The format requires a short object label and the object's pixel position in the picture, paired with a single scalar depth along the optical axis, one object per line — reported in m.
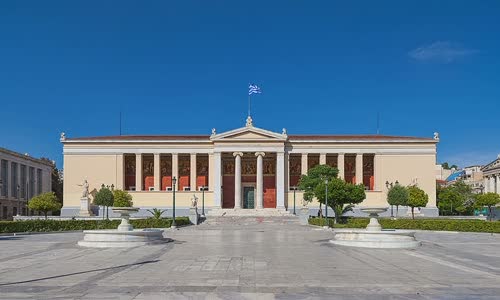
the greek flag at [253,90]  62.72
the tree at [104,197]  60.53
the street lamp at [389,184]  67.94
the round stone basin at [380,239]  23.17
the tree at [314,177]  59.87
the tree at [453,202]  74.50
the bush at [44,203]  64.38
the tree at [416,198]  61.09
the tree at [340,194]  50.72
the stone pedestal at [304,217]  52.62
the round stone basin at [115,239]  23.72
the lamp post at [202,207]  63.01
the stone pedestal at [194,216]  52.98
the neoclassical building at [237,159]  70.25
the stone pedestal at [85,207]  66.79
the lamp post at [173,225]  42.66
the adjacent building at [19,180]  79.51
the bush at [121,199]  62.38
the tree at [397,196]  59.91
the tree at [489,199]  66.62
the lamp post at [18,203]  83.67
